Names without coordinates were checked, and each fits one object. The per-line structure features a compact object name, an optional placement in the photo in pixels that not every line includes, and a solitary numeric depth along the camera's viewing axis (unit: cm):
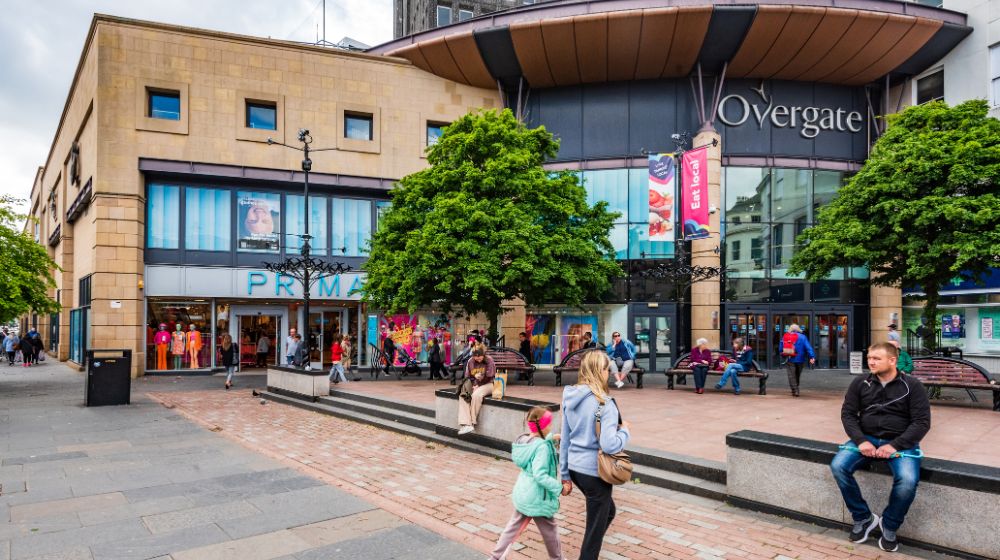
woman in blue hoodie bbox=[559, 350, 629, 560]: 427
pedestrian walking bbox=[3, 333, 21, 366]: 2938
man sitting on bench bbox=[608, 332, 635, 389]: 1555
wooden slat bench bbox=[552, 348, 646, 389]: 1589
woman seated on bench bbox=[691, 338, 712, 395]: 1444
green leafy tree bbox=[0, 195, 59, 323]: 1641
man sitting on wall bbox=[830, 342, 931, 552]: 481
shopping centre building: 2158
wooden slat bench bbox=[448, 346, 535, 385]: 1661
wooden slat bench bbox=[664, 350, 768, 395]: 1432
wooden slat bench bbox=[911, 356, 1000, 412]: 1188
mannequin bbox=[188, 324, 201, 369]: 2234
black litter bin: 1388
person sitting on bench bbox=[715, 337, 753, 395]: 1429
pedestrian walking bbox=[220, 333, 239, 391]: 1831
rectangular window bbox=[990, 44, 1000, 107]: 2186
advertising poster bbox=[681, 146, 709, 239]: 2053
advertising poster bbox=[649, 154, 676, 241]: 2052
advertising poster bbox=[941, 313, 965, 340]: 2294
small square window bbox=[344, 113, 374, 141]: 2447
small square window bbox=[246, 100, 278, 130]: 2323
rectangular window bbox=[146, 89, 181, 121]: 2198
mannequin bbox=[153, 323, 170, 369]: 2197
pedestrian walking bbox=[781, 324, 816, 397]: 1362
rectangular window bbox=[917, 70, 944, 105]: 2383
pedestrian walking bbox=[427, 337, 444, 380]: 1892
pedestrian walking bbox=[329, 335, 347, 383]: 1770
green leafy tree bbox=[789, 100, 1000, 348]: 1316
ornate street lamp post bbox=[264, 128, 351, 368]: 1717
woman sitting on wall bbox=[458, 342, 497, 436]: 904
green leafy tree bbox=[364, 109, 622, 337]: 1574
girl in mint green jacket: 433
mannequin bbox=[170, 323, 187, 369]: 2211
